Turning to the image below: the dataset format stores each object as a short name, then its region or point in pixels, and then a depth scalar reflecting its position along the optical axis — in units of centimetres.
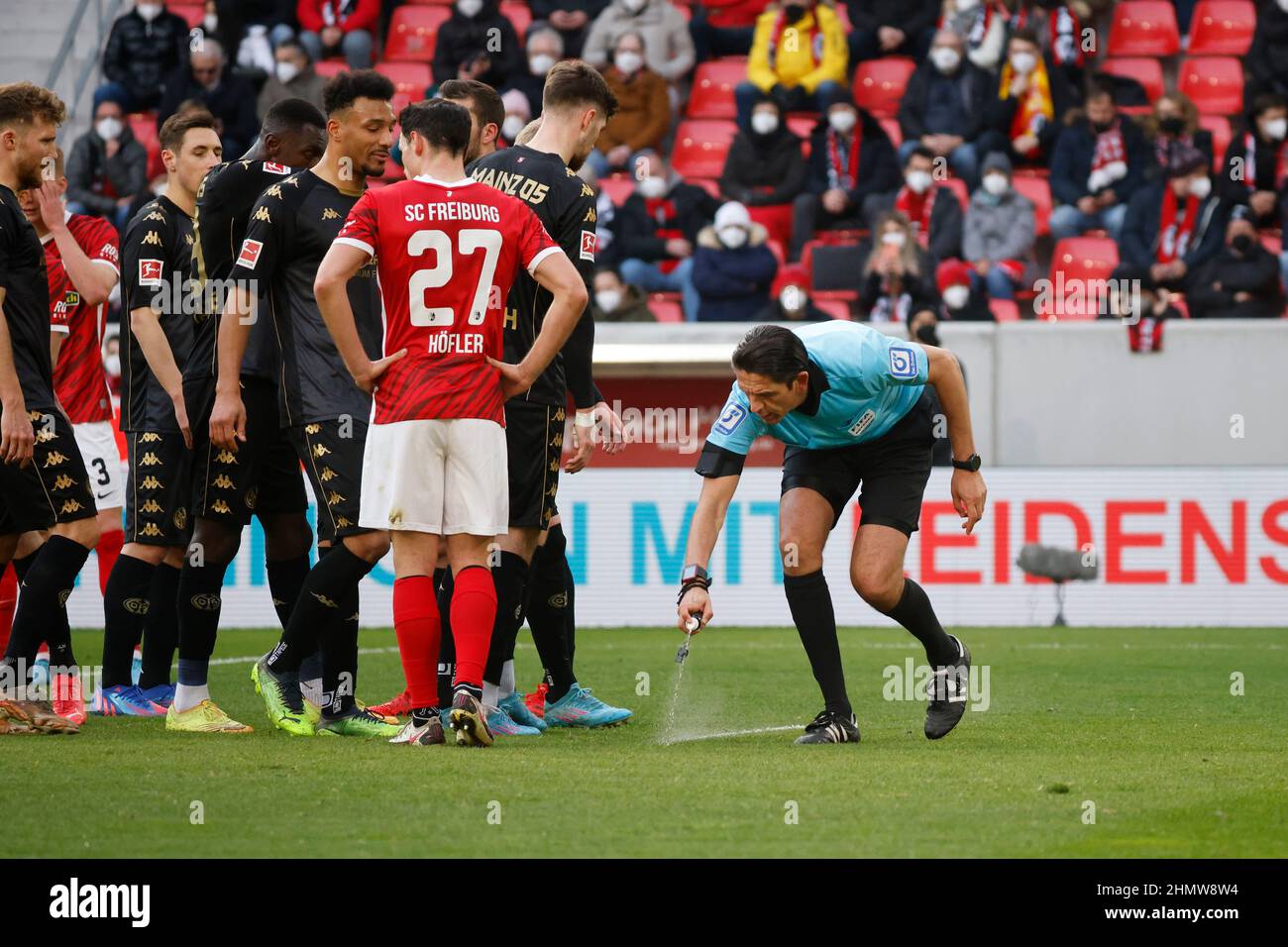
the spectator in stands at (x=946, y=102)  1714
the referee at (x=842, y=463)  612
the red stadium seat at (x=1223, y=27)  1842
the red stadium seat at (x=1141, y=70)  1822
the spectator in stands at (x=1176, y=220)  1603
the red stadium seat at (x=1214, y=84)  1802
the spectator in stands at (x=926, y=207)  1611
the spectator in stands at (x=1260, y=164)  1645
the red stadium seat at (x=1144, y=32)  1853
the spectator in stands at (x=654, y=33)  1786
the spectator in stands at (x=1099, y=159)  1680
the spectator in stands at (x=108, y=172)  1686
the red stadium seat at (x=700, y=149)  1786
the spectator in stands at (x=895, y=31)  1814
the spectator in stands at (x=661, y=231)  1636
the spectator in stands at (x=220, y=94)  1733
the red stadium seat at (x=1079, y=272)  1576
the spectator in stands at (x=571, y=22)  1811
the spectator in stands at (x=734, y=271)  1581
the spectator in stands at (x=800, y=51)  1784
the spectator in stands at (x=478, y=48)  1755
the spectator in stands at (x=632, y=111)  1747
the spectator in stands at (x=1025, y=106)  1719
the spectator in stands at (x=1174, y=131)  1658
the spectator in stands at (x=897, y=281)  1518
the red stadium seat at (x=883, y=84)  1816
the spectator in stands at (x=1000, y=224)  1631
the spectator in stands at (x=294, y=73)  1753
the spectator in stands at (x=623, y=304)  1542
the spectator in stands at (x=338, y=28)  1848
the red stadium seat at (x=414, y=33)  1861
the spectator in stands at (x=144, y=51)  1794
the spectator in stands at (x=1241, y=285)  1551
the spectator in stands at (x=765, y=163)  1684
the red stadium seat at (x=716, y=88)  1842
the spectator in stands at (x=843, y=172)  1673
